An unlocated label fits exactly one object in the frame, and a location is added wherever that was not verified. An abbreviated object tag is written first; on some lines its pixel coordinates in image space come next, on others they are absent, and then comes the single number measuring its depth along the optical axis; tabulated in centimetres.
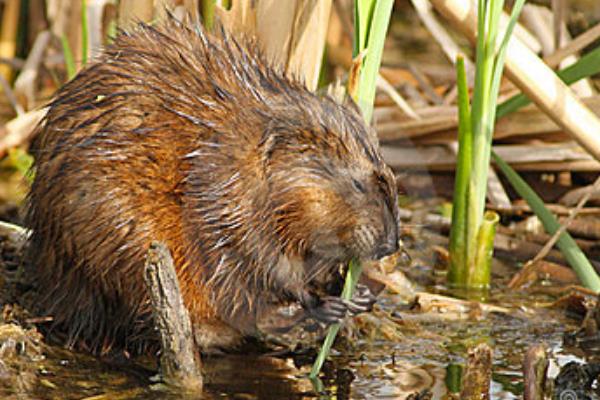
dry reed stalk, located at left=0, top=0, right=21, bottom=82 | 1267
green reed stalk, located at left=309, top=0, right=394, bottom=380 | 626
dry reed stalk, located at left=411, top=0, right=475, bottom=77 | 1003
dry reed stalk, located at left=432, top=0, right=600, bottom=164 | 711
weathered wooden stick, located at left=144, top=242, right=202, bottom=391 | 550
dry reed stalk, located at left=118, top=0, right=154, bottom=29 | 770
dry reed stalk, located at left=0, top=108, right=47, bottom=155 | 1048
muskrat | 620
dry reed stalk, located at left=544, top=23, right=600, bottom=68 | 853
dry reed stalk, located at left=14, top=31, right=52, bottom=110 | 1134
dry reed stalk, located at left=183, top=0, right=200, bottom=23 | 735
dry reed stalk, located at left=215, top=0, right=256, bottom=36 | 743
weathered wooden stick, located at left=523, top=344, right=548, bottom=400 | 527
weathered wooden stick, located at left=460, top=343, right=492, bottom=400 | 546
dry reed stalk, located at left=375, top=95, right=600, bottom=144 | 986
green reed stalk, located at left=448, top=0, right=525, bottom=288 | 708
